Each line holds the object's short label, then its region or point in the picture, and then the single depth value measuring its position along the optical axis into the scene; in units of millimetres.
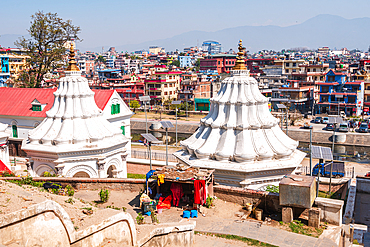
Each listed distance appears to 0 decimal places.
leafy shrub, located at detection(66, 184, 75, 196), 19086
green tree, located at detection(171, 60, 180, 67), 169500
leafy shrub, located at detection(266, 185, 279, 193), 19744
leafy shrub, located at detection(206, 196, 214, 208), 17442
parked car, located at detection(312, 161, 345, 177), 29859
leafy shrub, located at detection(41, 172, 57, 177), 23428
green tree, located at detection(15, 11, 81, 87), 45688
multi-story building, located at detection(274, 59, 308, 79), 91625
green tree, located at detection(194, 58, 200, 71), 158125
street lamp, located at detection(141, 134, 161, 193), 27559
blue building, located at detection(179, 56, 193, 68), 175875
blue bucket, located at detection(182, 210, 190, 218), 16359
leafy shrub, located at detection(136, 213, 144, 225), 14945
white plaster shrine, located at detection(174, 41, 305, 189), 20625
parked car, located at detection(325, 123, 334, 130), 57531
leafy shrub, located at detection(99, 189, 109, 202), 18578
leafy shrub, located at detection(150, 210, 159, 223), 15312
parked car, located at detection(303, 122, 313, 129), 59556
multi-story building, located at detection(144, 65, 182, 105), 86062
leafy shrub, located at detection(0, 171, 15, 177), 22891
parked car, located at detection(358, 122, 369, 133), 55594
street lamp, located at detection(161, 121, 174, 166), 30038
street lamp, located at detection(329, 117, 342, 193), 33569
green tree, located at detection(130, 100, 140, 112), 80562
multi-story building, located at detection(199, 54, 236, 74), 126688
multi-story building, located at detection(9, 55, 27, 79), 93925
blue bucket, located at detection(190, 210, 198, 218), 16359
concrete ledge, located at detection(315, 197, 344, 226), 15469
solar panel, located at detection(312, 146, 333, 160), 22512
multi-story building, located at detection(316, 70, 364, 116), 67938
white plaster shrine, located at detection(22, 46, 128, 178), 24797
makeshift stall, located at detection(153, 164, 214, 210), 16859
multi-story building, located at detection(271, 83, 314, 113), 74188
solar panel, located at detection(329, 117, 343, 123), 33694
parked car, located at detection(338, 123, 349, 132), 55688
